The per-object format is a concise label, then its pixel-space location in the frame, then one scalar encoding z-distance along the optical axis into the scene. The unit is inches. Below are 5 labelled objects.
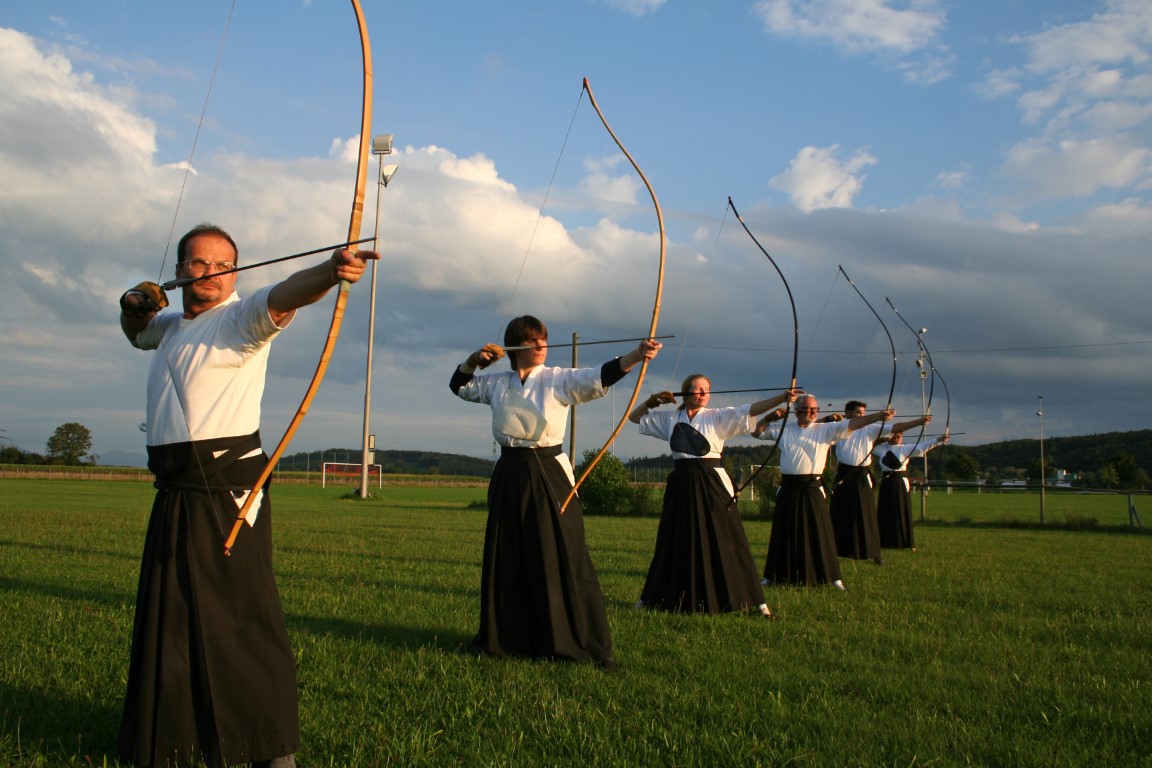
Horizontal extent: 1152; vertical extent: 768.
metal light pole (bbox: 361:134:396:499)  976.9
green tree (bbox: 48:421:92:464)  3523.6
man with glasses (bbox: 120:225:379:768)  121.2
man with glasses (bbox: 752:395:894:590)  348.8
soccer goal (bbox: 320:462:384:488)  2593.8
